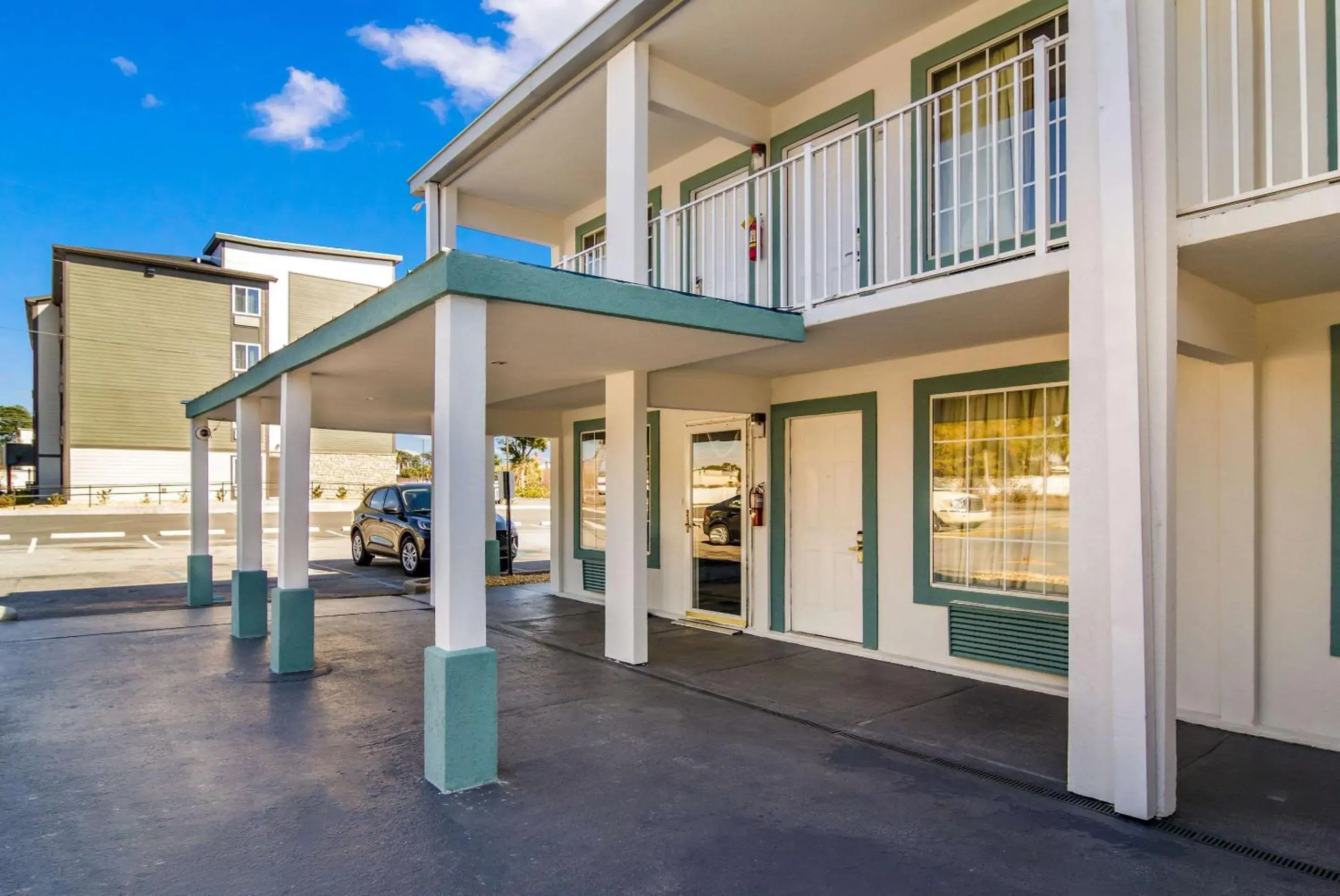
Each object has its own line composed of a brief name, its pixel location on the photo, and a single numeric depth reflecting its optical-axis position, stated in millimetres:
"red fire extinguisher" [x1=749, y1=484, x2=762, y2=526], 8375
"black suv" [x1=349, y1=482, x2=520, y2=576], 14398
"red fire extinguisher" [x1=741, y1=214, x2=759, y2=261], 7977
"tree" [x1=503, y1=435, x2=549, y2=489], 36844
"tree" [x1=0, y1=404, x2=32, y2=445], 57031
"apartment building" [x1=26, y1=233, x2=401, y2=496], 27719
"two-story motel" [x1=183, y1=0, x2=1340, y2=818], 4016
